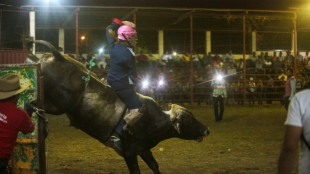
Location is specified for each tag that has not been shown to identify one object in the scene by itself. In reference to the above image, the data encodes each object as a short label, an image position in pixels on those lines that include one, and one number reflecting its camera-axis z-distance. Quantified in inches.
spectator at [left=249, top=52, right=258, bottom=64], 867.9
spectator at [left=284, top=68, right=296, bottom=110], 424.0
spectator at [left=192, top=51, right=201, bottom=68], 817.9
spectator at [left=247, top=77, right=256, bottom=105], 740.9
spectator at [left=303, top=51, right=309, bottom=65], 882.3
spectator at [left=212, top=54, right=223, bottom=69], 788.1
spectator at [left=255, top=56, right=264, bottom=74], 793.2
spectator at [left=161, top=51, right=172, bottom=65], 805.2
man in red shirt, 140.9
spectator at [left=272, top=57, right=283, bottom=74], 815.1
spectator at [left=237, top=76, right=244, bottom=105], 740.8
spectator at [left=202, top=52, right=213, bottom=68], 834.2
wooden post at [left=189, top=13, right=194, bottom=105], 710.2
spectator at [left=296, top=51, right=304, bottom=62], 898.4
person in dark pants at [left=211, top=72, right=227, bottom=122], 503.5
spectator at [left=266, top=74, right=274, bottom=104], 759.0
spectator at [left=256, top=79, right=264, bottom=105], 750.5
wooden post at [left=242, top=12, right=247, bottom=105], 729.6
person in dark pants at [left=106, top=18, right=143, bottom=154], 194.2
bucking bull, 193.3
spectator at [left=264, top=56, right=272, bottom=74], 793.6
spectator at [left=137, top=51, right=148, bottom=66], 764.0
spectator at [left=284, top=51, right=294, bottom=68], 823.1
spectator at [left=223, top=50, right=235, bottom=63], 870.4
